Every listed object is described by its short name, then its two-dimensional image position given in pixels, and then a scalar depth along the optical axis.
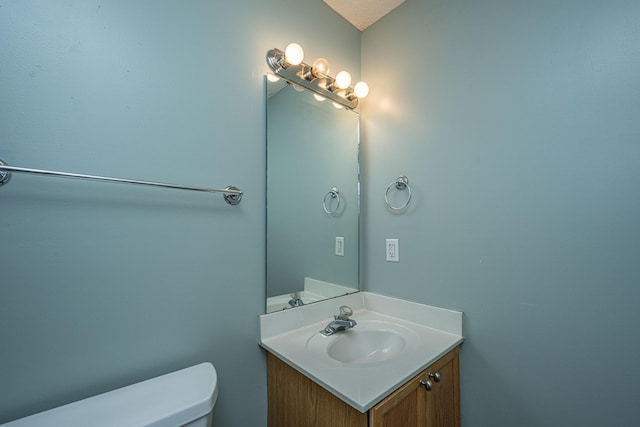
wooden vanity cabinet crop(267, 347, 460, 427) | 0.78
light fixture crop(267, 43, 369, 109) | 1.16
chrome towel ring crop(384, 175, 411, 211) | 1.34
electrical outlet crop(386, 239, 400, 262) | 1.37
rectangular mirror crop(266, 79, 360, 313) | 1.18
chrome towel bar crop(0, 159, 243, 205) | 0.63
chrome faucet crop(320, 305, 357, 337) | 1.17
